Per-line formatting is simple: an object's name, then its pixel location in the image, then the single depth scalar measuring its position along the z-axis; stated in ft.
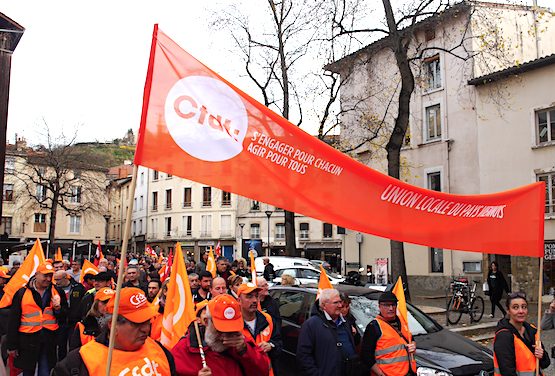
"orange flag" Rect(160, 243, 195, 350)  16.25
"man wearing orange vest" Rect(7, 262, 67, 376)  22.44
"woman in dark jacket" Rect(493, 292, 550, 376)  15.11
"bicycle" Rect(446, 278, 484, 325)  49.32
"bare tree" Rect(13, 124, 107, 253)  136.36
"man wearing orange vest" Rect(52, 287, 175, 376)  9.55
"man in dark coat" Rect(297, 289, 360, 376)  16.22
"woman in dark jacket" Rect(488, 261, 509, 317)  50.04
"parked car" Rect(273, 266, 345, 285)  65.00
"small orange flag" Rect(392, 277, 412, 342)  17.00
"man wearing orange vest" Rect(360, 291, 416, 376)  15.87
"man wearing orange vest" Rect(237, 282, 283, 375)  15.72
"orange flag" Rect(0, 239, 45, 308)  25.96
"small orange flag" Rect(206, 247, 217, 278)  32.62
